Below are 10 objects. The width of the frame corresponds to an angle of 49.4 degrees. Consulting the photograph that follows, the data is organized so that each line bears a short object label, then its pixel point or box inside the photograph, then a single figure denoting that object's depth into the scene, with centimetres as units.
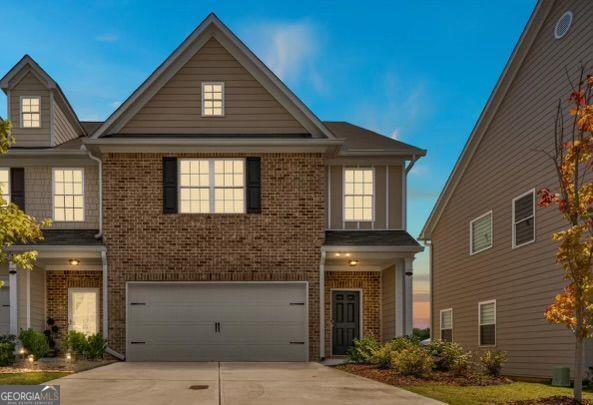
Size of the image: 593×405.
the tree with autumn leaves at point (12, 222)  1180
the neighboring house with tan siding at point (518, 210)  1559
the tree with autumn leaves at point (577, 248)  1009
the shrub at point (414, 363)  1364
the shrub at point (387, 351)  1524
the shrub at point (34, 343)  1594
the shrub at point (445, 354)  1456
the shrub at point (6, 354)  1513
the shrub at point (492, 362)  1523
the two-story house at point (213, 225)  1778
